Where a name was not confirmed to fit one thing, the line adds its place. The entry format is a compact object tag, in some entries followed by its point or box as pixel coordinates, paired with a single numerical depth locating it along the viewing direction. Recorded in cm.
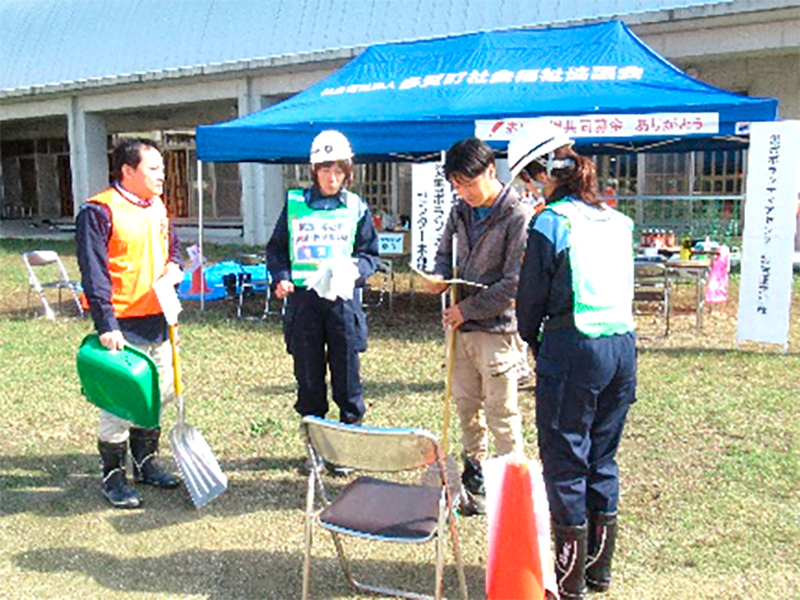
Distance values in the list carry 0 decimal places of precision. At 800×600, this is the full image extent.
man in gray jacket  349
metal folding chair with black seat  270
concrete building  1283
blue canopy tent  704
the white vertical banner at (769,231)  677
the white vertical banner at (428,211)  717
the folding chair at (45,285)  926
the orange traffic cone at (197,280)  1009
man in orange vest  375
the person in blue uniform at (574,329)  282
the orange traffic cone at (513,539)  273
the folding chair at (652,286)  791
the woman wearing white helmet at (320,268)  420
